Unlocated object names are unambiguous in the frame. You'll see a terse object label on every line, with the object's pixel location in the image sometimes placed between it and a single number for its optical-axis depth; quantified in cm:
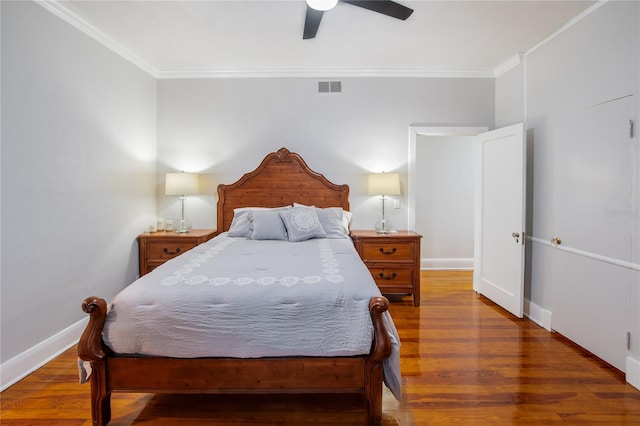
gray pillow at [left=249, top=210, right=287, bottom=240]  342
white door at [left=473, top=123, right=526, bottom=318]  335
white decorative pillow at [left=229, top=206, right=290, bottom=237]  361
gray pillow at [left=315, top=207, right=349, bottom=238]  362
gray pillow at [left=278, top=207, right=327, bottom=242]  339
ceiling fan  221
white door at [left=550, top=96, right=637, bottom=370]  239
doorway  539
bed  181
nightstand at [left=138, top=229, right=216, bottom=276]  376
